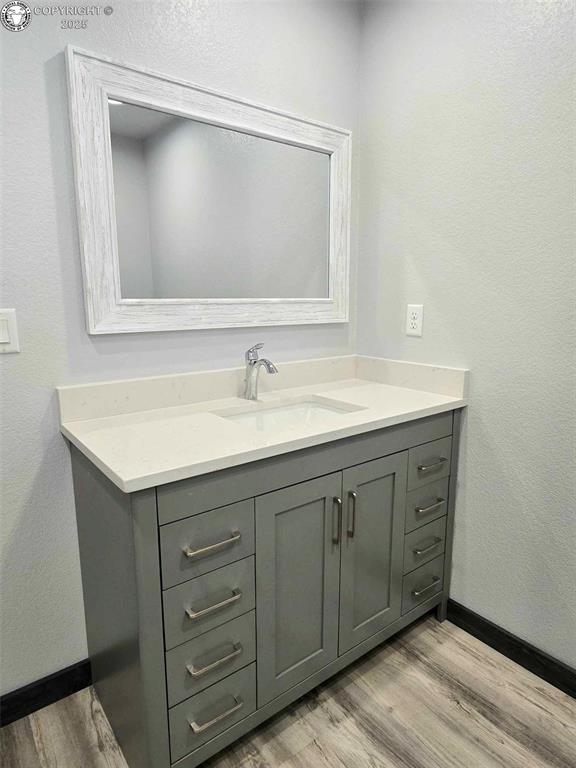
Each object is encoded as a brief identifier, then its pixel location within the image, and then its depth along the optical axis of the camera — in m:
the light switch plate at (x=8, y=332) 1.27
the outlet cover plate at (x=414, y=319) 1.83
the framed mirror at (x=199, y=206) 1.36
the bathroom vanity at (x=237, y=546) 1.07
